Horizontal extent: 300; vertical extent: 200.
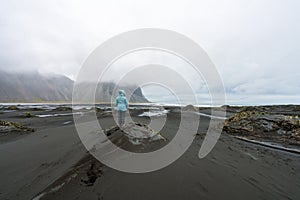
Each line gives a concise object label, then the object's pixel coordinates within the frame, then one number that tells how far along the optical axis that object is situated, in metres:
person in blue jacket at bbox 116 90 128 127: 10.00
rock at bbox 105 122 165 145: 7.54
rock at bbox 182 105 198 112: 41.66
